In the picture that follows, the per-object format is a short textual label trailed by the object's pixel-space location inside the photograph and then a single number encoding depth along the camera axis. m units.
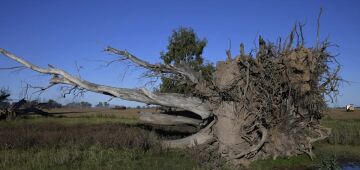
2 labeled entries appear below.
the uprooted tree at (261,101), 16.27
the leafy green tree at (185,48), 42.00
